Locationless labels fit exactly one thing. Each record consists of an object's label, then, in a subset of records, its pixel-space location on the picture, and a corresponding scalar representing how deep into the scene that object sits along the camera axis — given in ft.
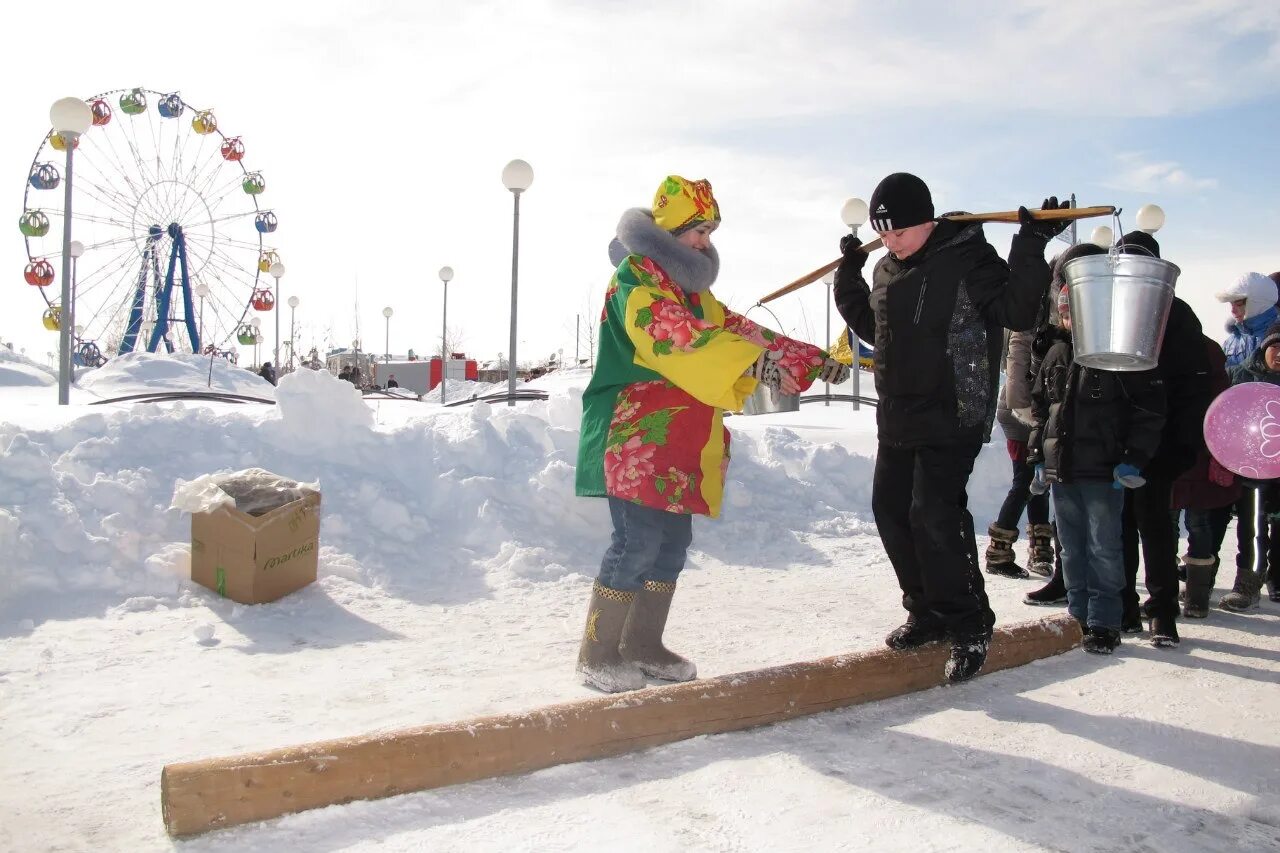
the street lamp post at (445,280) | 69.97
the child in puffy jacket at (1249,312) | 16.98
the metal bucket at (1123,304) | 9.80
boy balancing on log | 10.50
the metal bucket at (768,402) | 10.28
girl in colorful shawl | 9.70
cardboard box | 13.50
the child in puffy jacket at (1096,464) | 12.51
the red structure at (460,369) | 133.69
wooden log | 6.61
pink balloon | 9.99
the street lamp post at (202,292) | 89.22
